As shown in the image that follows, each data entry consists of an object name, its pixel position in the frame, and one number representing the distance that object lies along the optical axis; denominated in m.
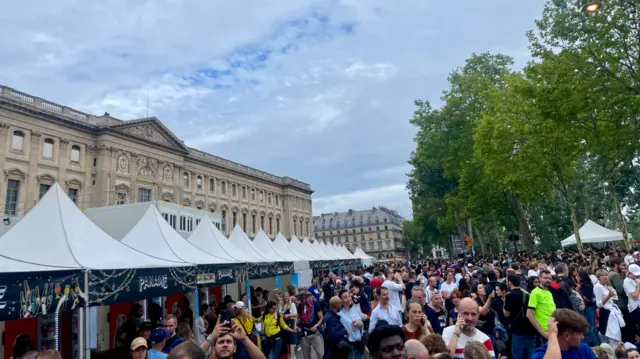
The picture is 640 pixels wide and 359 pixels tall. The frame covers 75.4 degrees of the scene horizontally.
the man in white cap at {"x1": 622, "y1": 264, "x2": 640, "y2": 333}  7.55
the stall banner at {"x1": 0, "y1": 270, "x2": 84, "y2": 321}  5.61
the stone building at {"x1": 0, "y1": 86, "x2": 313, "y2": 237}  33.34
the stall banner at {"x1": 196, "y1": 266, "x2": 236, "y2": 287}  10.41
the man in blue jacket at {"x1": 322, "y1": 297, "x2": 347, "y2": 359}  6.73
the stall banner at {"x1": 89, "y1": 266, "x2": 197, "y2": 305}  7.07
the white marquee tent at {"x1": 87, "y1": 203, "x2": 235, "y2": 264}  10.77
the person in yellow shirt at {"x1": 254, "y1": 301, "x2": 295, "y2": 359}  8.06
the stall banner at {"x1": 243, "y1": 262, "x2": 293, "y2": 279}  13.46
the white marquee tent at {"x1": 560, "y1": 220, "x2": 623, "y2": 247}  27.46
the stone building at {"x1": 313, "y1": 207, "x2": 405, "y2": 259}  123.38
